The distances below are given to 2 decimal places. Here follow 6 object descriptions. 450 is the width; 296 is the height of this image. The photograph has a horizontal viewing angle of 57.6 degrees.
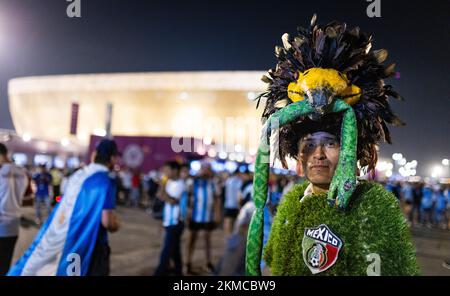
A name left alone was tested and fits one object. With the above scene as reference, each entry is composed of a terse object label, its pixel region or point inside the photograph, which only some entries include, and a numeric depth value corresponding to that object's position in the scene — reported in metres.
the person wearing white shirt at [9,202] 4.43
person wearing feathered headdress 1.67
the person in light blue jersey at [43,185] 13.30
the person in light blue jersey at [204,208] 7.37
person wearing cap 3.22
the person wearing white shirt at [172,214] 6.08
